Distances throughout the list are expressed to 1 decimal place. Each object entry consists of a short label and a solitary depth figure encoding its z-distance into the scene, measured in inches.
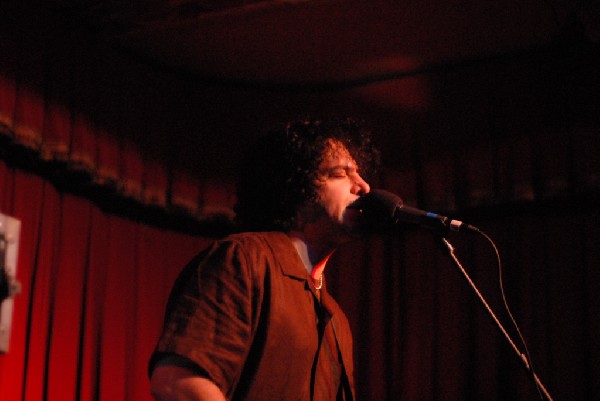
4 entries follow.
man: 70.6
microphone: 78.4
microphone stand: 71.3
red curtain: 121.5
